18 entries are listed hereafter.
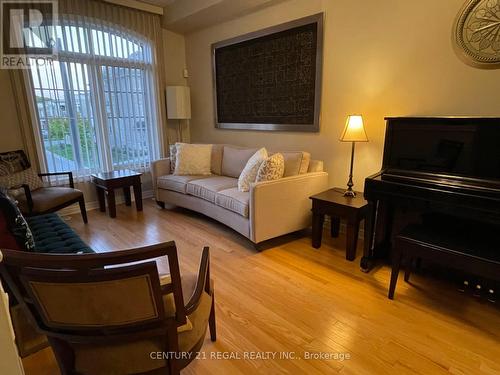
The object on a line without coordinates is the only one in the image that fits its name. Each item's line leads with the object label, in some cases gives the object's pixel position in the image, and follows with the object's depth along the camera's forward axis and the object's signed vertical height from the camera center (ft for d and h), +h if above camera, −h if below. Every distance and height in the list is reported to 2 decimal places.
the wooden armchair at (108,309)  2.67 -1.93
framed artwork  9.98 +1.60
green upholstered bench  5.96 -2.60
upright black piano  5.69 -1.24
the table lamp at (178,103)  14.20 +0.81
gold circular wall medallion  6.39 +1.89
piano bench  5.32 -2.55
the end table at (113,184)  11.44 -2.58
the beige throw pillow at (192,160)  12.45 -1.75
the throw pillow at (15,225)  4.69 -1.70
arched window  11.25 +0.86
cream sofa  8.54 -2.51
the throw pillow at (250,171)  9.43 -1.72
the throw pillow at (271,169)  8.82 -1.52
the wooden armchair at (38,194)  9.08 -2.44
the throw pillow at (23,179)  9.31 -1.94
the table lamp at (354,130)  8.13 -0.34
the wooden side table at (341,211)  7.87 -2.59
